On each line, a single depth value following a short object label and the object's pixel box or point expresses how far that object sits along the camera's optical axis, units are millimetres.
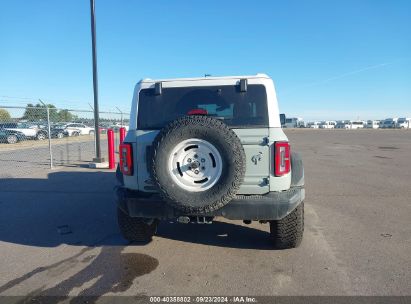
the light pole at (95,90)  11312
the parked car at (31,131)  18750
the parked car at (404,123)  89150
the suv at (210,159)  3334
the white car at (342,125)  95062
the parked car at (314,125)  102950
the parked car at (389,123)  91850
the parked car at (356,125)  92562
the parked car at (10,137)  17819
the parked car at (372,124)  95444
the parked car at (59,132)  23445
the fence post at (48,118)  10301
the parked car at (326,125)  102062
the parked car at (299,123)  108000
